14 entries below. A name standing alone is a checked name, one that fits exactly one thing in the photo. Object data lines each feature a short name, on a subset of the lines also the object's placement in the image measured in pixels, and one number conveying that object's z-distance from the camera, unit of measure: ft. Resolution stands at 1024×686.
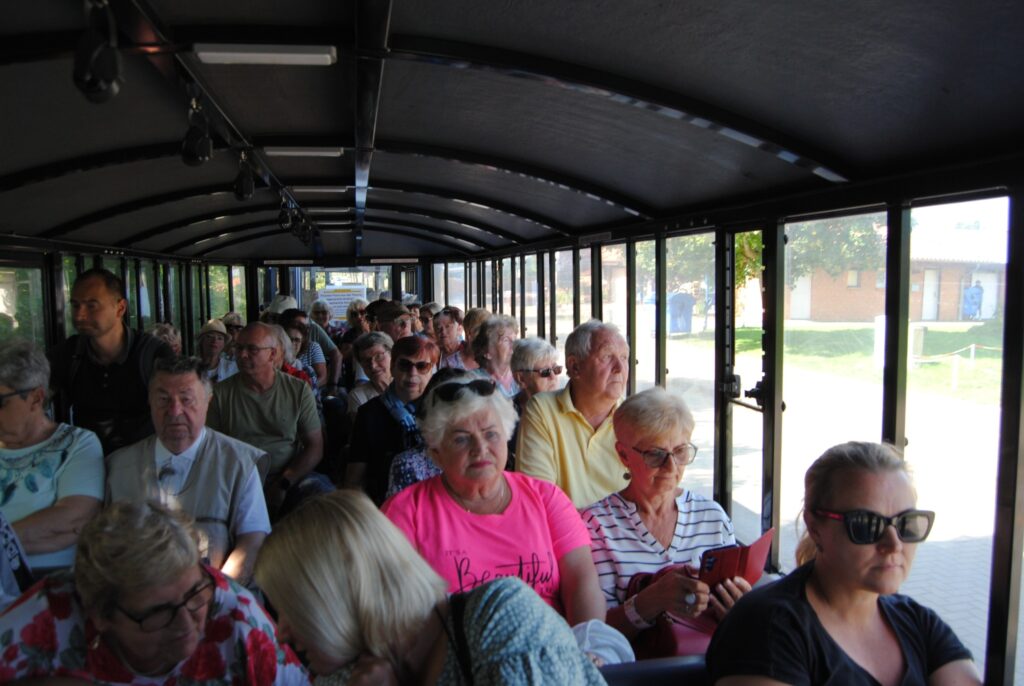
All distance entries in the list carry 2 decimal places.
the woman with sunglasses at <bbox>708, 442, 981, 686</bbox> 6.26
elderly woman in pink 8.69
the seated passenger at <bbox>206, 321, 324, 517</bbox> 15.98
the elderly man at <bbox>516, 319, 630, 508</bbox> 12.04
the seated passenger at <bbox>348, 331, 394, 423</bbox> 18.17
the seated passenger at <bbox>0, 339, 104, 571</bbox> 10.22
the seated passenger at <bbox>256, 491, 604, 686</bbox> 4.79
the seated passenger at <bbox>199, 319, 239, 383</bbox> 24.45
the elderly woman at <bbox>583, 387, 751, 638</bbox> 9.37
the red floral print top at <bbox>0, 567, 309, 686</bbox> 6.41
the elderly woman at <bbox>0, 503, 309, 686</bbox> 6.27
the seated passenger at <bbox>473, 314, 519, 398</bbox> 18.95
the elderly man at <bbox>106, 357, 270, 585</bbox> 10.75
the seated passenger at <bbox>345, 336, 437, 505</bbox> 13.70
